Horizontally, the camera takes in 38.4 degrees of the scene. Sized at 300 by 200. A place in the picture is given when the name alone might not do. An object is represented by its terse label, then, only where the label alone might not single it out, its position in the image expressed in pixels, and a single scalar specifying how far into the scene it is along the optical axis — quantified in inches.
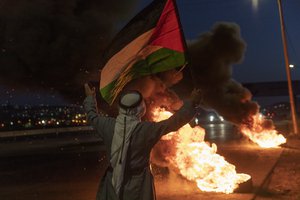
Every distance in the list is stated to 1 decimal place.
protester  125.0
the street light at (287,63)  764.0
